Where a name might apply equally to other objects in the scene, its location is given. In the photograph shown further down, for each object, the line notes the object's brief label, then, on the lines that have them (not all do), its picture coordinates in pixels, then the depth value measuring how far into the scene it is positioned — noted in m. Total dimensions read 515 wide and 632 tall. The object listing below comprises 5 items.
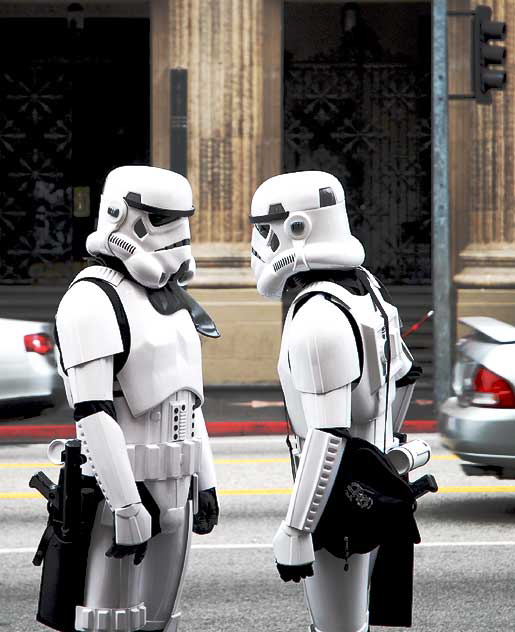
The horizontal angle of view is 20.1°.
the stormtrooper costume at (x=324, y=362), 4.95
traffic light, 15.16
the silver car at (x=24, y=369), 12.89
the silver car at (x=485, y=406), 9.35
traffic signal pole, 15.24
